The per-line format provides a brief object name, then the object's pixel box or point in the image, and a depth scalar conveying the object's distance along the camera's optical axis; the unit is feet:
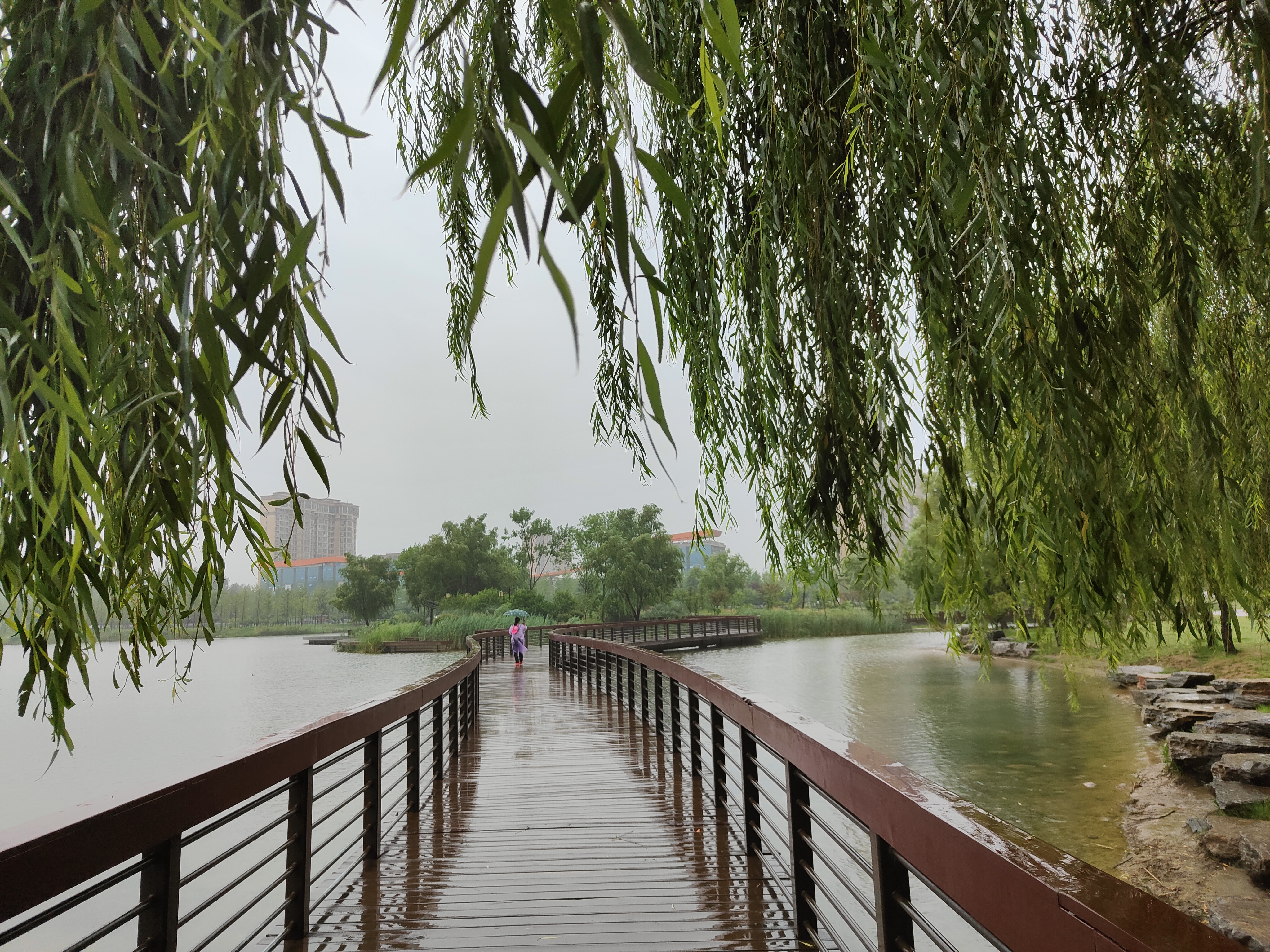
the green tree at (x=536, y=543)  168.66
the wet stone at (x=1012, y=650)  69.77
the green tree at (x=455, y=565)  159.53
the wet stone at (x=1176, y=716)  31.91
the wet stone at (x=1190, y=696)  35.19
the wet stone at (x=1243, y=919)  13.53
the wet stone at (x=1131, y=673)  47.70
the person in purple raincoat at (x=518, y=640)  58.29
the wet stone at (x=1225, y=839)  18.95
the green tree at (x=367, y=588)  157.17
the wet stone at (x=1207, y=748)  25.70
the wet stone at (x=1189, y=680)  39.70
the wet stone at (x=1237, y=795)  21.85
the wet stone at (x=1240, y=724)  27.43
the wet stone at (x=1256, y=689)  34.99
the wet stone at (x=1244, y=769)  23.06
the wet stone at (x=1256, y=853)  17.08
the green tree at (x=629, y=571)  134.82
